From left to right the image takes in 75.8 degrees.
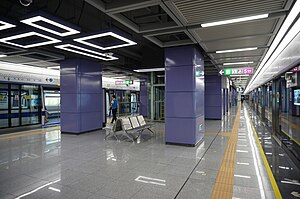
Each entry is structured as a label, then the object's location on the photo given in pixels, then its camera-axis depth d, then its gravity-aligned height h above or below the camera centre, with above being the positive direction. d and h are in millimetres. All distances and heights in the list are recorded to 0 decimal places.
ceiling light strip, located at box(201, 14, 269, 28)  3593 +1548
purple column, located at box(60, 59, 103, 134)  8047 +155
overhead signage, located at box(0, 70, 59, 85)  8875 +1128
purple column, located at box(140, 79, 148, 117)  14844 +21
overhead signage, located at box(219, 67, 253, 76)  9656 +1446
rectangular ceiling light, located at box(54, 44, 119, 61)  5796 +1629
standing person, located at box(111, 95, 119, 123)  10859 -377
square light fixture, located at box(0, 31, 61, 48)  4645 +1607
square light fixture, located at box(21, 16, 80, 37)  3713 +1563
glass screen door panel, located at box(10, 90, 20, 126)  9578 -371
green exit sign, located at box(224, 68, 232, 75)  10061 +1466
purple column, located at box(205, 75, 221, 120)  12984 +137
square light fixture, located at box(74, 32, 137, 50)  4702 +1600
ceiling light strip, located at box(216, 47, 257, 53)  6035 +1569
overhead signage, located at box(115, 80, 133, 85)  16291 +1480
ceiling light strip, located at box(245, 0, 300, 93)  3424 +1704
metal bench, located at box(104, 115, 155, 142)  6523 -958
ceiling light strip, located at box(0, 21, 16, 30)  3943 +1580
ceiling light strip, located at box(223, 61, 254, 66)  8476 +1632
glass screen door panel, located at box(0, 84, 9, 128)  9125 -250
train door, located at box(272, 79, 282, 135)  8203 -231
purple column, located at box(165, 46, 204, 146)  5785 +100
